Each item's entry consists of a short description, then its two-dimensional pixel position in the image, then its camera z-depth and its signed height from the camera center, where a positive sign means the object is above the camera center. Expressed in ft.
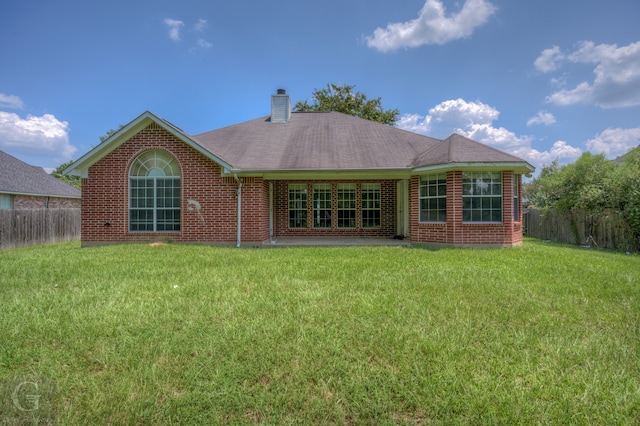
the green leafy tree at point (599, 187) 39.47 +3.68
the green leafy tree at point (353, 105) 91.40 +29.55
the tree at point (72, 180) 142.67 +15.09
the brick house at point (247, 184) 36.06 +3.36
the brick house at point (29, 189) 54.75 +4.71
